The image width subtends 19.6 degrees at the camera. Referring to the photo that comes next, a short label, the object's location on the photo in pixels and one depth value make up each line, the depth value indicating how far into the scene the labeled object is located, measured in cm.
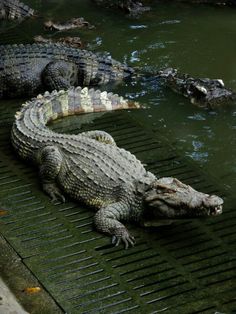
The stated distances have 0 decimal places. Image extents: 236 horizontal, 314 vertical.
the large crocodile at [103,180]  519
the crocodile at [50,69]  805
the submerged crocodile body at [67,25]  1021
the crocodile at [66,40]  965
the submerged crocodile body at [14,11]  1068
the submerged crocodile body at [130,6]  1091
